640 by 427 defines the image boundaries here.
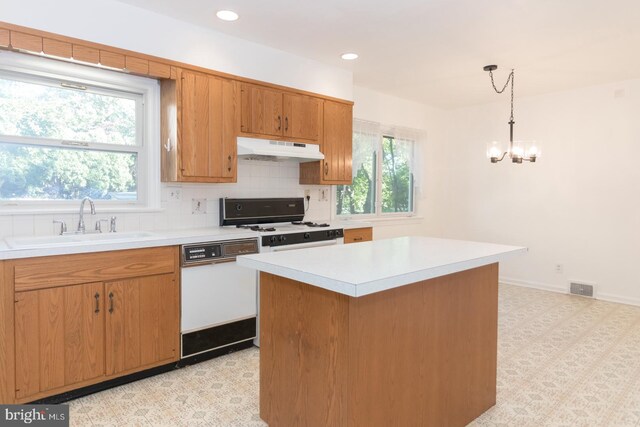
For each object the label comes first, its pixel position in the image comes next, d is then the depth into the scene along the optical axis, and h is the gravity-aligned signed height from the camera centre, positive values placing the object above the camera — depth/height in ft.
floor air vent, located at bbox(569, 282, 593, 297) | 16.11 -3.58
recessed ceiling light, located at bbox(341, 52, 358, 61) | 12.79 +4.63
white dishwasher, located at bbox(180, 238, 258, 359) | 9.55 -2.49
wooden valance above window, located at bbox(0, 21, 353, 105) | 8.13 +3.24
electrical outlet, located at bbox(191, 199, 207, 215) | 11.57 -0.24
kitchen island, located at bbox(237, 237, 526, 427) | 5.60 -2.17
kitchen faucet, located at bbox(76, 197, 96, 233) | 9.40 -0.41
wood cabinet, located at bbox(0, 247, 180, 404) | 7.36 -2.51
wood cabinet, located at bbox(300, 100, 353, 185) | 13.87 +1.74
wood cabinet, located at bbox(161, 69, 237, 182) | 10.34 +1.87
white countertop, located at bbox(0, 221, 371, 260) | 7.29 -0.95
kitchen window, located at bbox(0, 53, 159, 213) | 8.95 +1.49
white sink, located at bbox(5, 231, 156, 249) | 7.77 -0.93
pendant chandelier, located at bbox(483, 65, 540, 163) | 12.85 +1.63
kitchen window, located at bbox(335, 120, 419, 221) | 16.65 +1.13
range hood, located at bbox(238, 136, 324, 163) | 11.28 +1.44
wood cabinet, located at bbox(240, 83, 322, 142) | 11.68 +2.64
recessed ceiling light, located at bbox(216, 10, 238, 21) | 9.86 +4.58
